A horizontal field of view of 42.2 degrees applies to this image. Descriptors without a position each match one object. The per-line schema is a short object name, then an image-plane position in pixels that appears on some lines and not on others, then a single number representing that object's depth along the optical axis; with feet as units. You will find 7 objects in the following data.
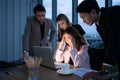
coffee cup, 4.82
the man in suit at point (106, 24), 3.47
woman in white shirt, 5.64
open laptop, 5.25
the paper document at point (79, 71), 4.73
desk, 4.51
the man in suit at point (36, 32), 7.72
